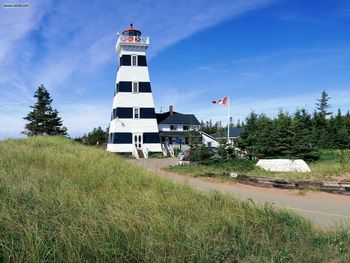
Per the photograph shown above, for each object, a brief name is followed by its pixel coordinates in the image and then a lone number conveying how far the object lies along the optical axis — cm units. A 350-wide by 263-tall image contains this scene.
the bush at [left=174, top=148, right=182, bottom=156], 4507
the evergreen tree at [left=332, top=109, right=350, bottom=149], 3759
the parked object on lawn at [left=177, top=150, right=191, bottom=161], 2242
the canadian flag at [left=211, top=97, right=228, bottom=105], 3250
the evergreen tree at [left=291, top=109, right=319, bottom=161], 2075
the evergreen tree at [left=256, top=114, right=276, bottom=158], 2120
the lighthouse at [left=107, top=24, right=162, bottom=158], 4150
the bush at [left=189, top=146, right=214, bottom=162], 2100
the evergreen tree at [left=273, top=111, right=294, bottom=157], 2092
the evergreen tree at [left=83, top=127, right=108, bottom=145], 5981
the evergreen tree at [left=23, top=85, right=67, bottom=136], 5619
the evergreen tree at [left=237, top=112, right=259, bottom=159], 2111
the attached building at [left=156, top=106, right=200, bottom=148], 5127
